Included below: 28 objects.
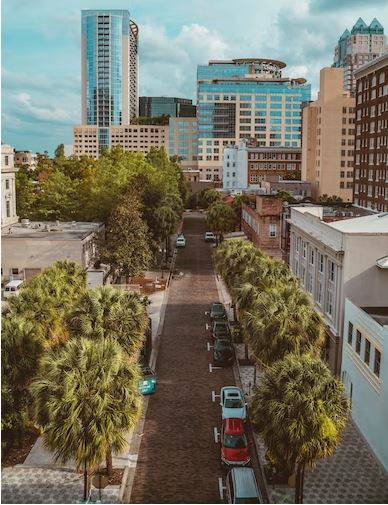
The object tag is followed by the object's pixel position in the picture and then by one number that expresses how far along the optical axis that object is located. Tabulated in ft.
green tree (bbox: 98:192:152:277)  172.76
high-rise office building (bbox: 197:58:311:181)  585.22
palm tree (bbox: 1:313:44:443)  79.25
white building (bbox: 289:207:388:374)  109.70
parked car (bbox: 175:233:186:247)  273.75
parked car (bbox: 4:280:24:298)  162.81
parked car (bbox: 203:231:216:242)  293.43
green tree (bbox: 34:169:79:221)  246.68
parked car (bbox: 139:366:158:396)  101.77
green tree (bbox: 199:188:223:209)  380.99
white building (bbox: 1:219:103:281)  173.99
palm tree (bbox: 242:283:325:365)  84.79
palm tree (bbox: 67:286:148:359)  89.97
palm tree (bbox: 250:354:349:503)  63.62
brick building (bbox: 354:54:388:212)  259.60
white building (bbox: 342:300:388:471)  80.43
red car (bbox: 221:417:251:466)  77.20
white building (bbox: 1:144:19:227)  220.02
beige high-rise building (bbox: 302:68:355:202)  355.77
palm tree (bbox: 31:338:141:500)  62.18
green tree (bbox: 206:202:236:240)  274.36
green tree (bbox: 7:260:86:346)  91.86
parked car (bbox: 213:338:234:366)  117.60
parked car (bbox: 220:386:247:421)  89.81
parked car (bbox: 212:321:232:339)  130.62
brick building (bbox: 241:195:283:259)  212.02
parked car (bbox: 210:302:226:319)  150.60
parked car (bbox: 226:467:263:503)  65.41
